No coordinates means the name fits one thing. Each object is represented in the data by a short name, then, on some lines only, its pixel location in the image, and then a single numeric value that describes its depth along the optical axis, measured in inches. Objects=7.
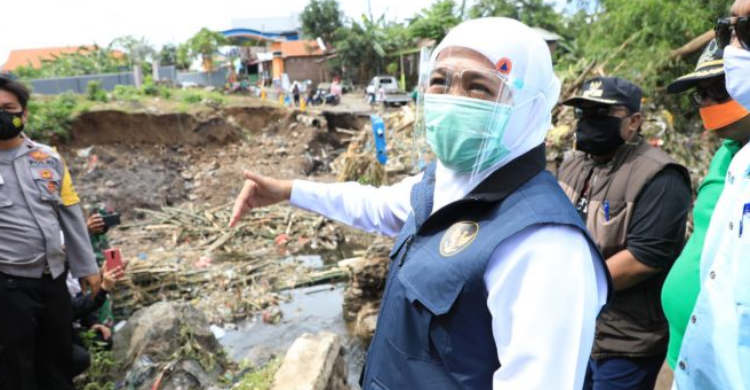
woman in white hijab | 38.6
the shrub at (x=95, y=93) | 608.4
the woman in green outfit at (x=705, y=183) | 67.0
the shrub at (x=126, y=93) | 628.4
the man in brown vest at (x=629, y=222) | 84.4
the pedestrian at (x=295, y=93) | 940.6
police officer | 113.0
